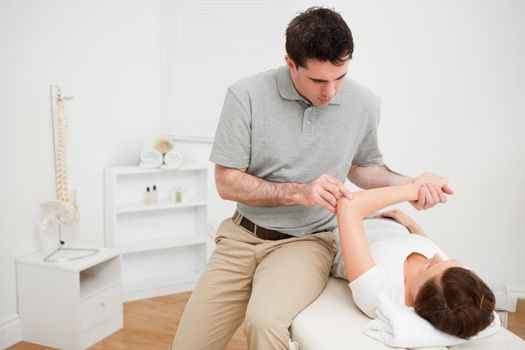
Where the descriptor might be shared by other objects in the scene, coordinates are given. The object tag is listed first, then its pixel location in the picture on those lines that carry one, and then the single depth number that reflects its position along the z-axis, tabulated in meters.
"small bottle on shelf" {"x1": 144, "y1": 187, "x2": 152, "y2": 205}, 3.07
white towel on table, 1.22
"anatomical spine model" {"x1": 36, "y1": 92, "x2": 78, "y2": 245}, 2.51
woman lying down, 1.22
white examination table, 1.26
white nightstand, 2.40
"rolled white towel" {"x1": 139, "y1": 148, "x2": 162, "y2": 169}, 3.03
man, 1.51
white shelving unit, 2.99
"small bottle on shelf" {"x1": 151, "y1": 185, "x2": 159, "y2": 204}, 3.09
